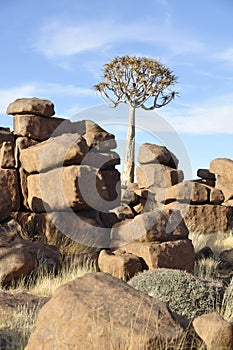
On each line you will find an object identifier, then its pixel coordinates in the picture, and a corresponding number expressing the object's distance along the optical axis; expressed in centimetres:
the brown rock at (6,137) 1364
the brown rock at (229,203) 1982
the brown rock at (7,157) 1306
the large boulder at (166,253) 983
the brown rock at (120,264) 945
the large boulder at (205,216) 1717
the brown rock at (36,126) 1369
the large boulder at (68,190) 1141
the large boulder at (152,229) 1028
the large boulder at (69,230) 1148
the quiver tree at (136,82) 2648
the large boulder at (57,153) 1170
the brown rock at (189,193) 1739
